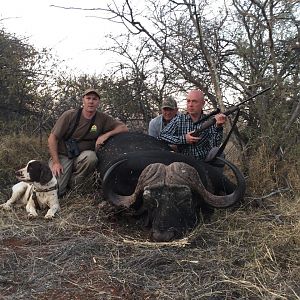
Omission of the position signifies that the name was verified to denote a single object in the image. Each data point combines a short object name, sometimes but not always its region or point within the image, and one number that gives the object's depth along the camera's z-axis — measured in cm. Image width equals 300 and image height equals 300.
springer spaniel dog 353
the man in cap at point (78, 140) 422
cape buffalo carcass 289
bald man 406
